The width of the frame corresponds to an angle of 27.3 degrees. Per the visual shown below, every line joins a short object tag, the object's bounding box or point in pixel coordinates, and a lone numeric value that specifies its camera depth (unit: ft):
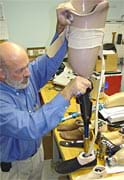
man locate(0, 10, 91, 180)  3.81
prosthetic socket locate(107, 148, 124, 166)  4.16
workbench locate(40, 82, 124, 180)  4.16
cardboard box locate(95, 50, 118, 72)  9.23
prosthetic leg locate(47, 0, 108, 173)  3.28
